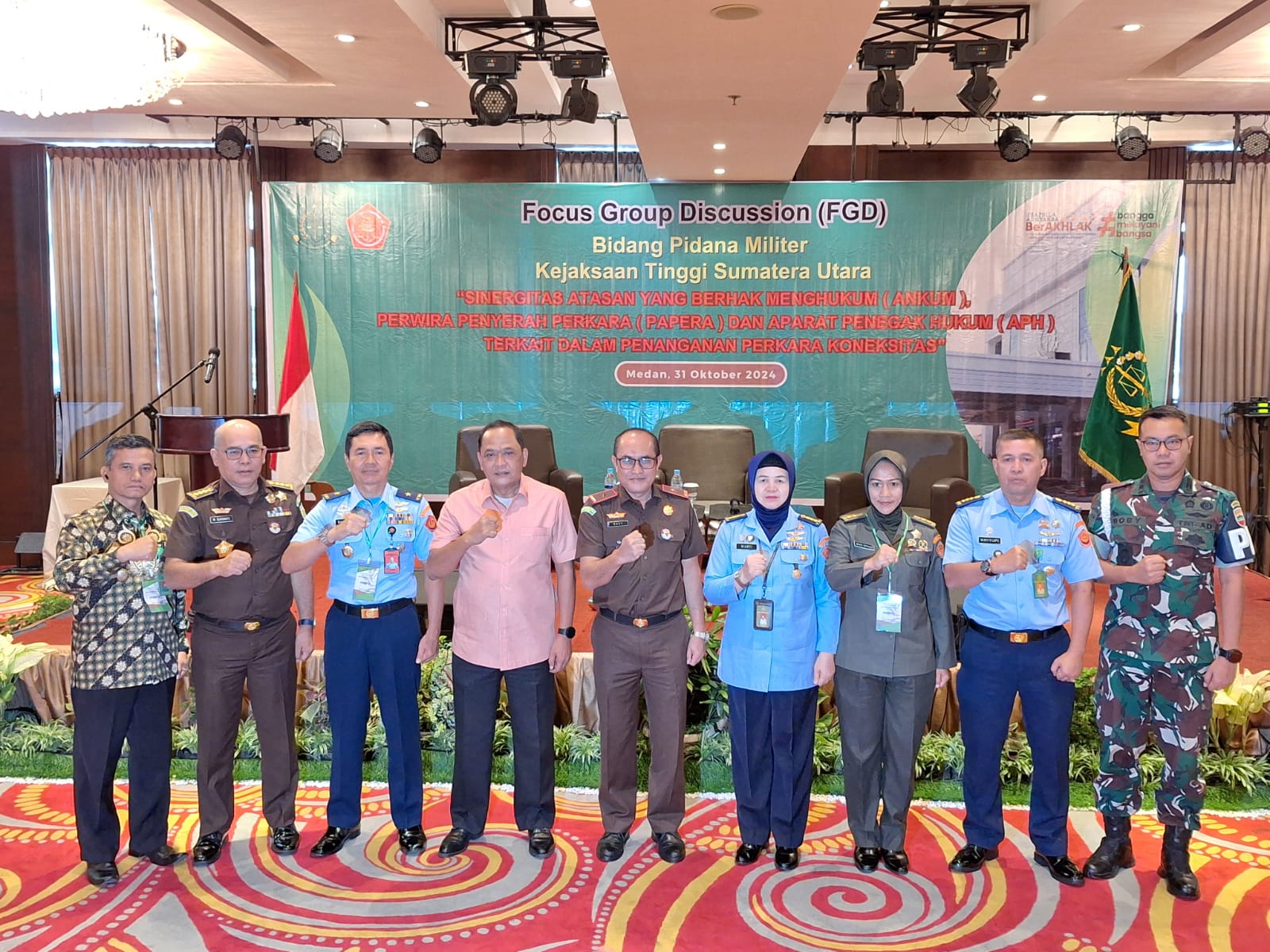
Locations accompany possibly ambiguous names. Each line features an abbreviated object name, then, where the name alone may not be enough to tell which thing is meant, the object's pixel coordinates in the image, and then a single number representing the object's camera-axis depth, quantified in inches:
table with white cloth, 277.7
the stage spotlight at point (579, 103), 247.6
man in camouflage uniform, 110.7
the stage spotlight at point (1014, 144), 277.4
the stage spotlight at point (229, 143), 284.5
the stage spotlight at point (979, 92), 225.0
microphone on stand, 255.1
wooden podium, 212.4
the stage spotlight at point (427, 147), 291.3
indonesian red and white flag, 305.4
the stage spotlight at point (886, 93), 239.0
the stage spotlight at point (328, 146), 291.3
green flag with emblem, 289.4
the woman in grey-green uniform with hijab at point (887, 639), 112.8
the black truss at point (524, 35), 231.0
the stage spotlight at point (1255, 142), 277.9
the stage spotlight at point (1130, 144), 285.9
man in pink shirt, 119.3
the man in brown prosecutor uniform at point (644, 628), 118.5
